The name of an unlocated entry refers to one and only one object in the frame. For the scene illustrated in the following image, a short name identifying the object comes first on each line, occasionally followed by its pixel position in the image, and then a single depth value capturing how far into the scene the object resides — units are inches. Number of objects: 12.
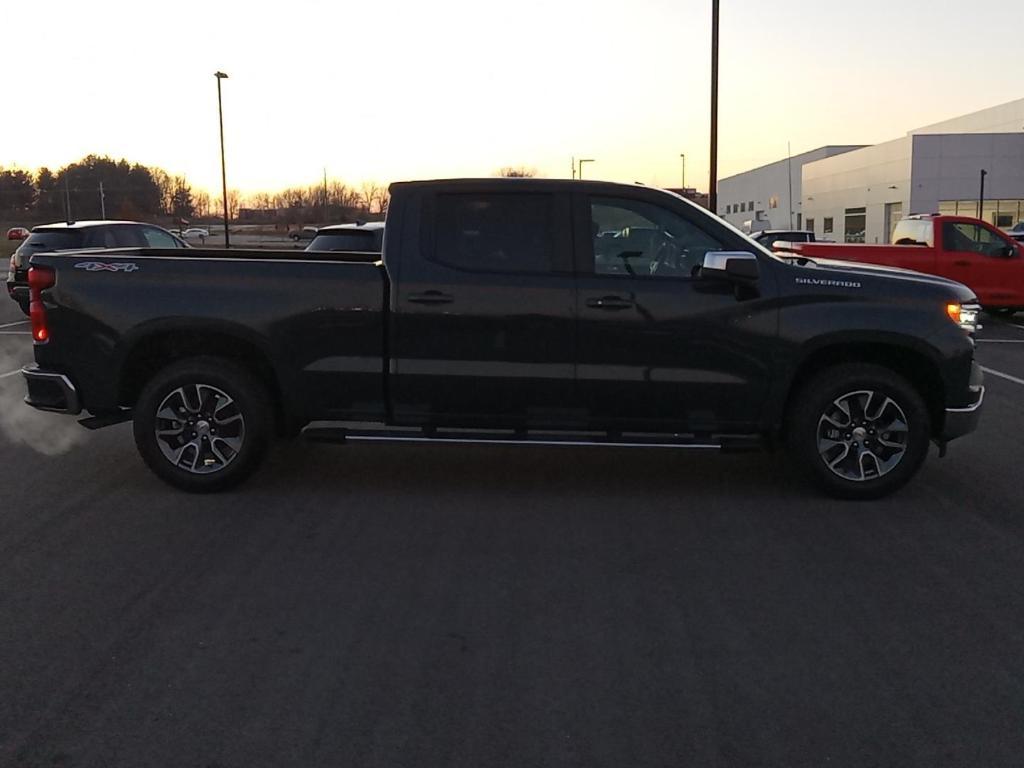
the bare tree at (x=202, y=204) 5894.2
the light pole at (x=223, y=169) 1749.5
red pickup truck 759.1
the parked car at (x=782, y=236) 1089.6
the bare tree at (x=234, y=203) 5120.6
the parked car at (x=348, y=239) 578.2
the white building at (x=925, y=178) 2454.5
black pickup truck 259.6
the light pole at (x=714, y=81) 893.8
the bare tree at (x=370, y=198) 3904.8
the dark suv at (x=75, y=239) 651.9
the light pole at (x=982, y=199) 2286.7
